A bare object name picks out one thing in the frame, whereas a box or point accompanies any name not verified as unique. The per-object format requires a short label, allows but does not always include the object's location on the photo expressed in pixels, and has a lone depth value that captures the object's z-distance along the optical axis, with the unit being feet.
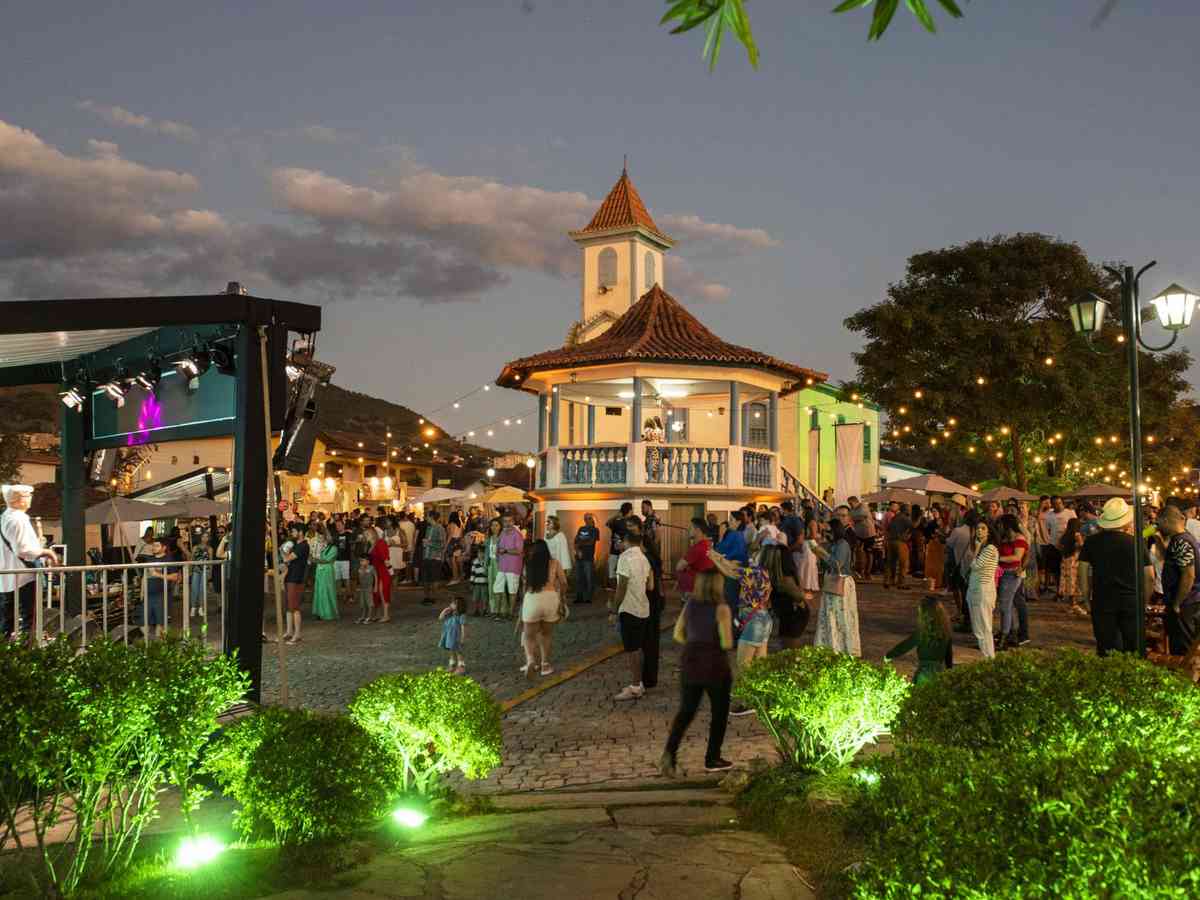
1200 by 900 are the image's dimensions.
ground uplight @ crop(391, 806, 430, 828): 19.49
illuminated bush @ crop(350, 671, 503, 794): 19.75
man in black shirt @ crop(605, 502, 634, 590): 61.36
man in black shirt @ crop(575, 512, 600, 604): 64.23
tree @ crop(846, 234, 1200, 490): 96.12
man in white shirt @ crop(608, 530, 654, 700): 33.47
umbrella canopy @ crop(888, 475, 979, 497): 86.63
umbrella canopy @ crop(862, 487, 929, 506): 87.71
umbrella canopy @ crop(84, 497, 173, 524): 59.77
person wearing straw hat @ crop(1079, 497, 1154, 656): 32.71
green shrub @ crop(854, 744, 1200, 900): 8.66
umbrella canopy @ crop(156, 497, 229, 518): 66.71
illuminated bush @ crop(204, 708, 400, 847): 17.12
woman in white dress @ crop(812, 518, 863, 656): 35.06
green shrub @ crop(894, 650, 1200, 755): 16.28
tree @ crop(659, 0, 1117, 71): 8.27
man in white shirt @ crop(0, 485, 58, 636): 25.03
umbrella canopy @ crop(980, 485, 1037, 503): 80.08
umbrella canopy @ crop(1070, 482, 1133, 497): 80.89
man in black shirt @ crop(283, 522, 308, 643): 52.19
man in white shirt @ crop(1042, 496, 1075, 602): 60.23
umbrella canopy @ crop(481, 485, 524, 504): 98.84
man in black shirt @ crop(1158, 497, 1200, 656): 31.73
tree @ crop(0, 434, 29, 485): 119.24
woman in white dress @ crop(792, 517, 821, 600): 46.19
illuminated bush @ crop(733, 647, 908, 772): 21.33
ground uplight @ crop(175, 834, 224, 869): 16.56
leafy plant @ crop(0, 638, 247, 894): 14.15
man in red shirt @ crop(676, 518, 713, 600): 32.60
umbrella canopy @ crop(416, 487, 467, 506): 100.81
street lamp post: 31.65
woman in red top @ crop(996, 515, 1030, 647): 39.45
